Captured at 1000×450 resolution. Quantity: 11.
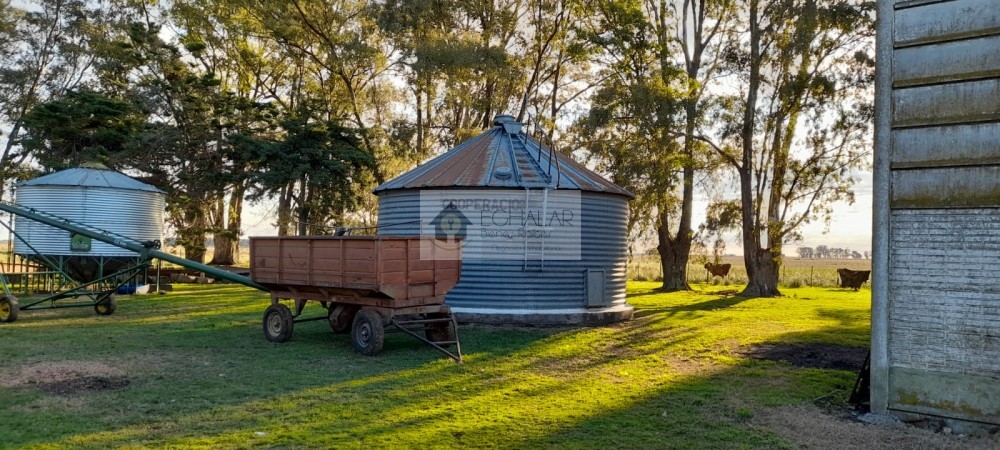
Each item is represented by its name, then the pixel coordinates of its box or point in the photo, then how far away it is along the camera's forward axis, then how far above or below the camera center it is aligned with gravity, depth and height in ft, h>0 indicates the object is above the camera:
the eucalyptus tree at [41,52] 119.65 +32.34
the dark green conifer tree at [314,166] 97.35 +10.71
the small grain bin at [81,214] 72.84 +2.58
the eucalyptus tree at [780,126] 87.10 +16.14
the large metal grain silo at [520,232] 54.95 +1.00
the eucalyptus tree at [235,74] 102.94 +30.94
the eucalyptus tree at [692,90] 100.78 +22.34
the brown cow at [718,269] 125.39 -3.92
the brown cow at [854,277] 117.15 -4.71
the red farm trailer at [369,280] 38.22 -2.16
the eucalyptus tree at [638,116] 85.15 +16.07
